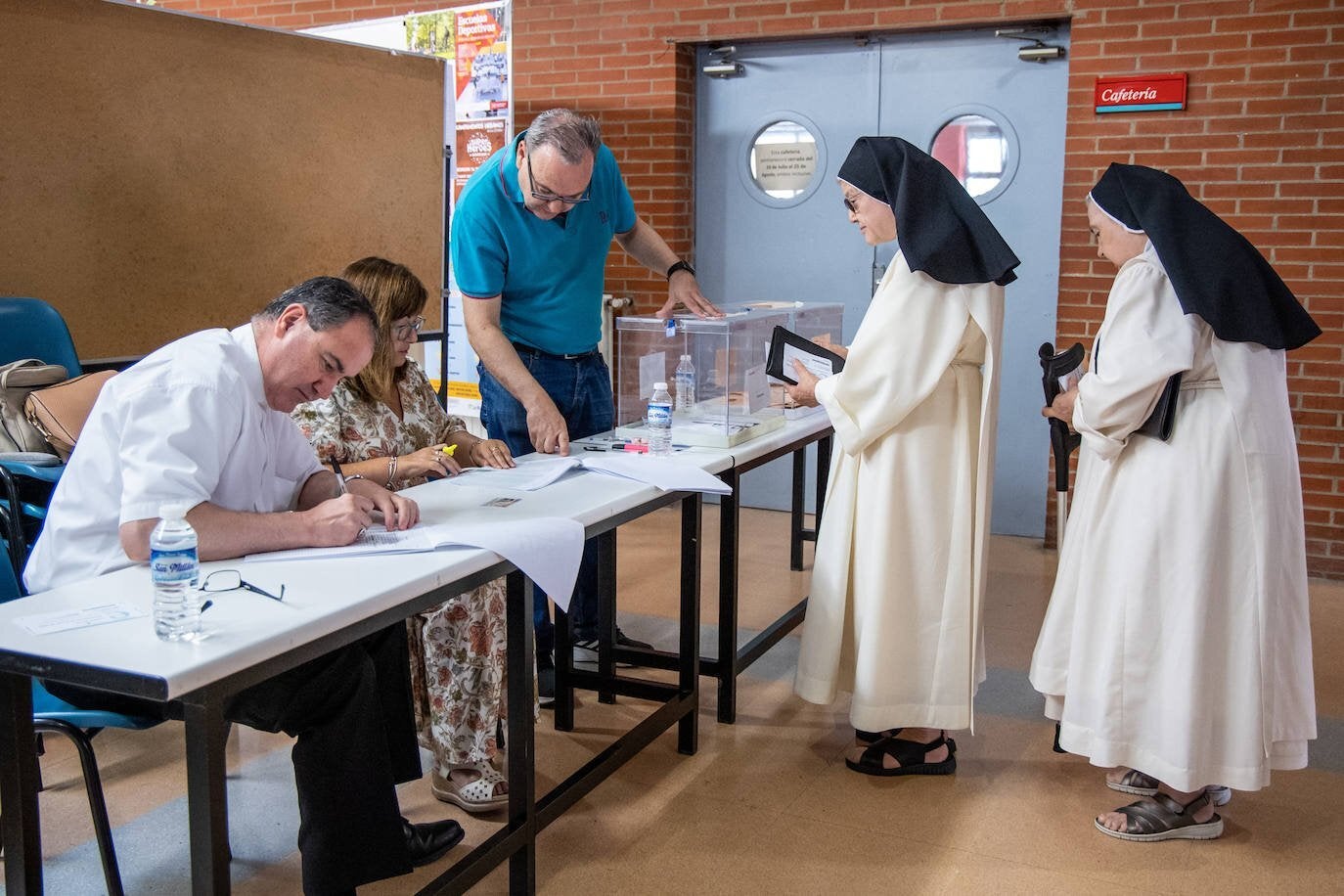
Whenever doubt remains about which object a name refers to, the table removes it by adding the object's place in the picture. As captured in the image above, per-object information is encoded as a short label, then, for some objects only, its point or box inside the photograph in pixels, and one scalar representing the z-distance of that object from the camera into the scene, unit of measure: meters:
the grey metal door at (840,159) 5.70
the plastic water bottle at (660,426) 3.40
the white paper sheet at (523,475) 2.98
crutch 3.30
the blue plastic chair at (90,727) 2.33
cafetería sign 5.21
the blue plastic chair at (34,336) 3.79
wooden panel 4.23
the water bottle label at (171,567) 1.86
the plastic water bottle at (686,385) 3.81
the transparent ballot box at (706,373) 3.66
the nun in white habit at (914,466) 3.09
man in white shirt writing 2.23
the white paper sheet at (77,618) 1.92
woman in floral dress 2.99
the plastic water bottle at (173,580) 1.86
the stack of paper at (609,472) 3.02
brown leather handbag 3.47
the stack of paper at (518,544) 2.39
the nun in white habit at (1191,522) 2.79
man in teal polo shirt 3.46
